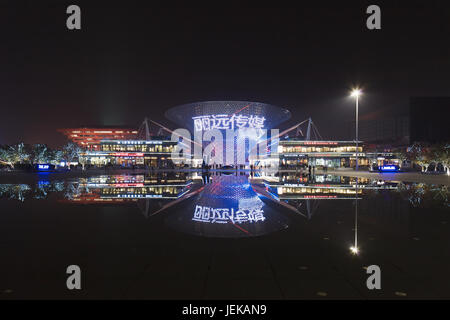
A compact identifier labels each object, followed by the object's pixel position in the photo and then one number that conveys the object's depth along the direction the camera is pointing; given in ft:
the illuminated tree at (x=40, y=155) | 208.95
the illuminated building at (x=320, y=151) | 337.93
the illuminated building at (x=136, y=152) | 320.09
